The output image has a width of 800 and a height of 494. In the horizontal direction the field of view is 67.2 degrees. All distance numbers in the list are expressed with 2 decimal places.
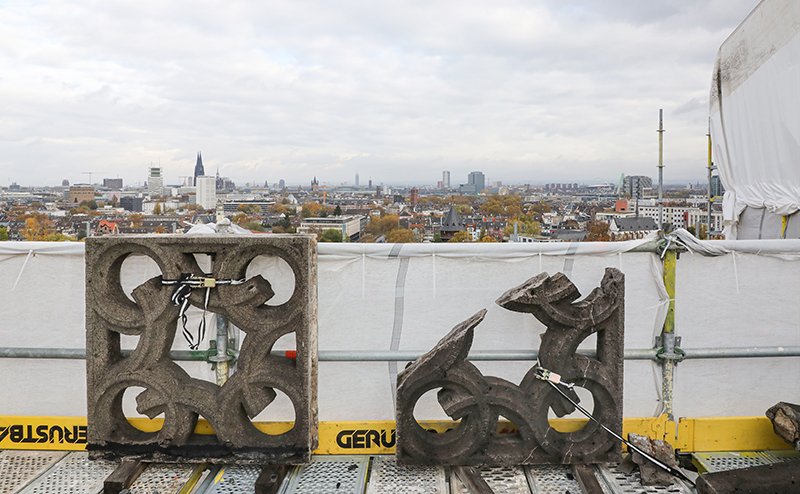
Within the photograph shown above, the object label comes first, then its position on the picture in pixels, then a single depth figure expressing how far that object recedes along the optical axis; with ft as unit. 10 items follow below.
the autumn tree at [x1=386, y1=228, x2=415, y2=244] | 151.41
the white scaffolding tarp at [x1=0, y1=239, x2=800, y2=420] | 12.84
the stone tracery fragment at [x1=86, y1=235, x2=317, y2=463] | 12.01
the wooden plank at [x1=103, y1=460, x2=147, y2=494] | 10.94
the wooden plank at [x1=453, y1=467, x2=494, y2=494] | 10.83
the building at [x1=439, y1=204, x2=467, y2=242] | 161.79
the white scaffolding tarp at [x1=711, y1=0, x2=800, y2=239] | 19.89
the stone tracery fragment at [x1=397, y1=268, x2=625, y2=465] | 11.71
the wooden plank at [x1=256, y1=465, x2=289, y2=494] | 10.86
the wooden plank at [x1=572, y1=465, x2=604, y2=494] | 10.84
